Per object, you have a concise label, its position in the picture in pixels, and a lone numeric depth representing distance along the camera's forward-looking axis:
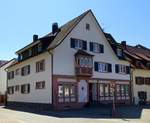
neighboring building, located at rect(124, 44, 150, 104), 21.58
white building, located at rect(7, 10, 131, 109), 16.03
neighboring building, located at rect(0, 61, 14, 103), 28.40
